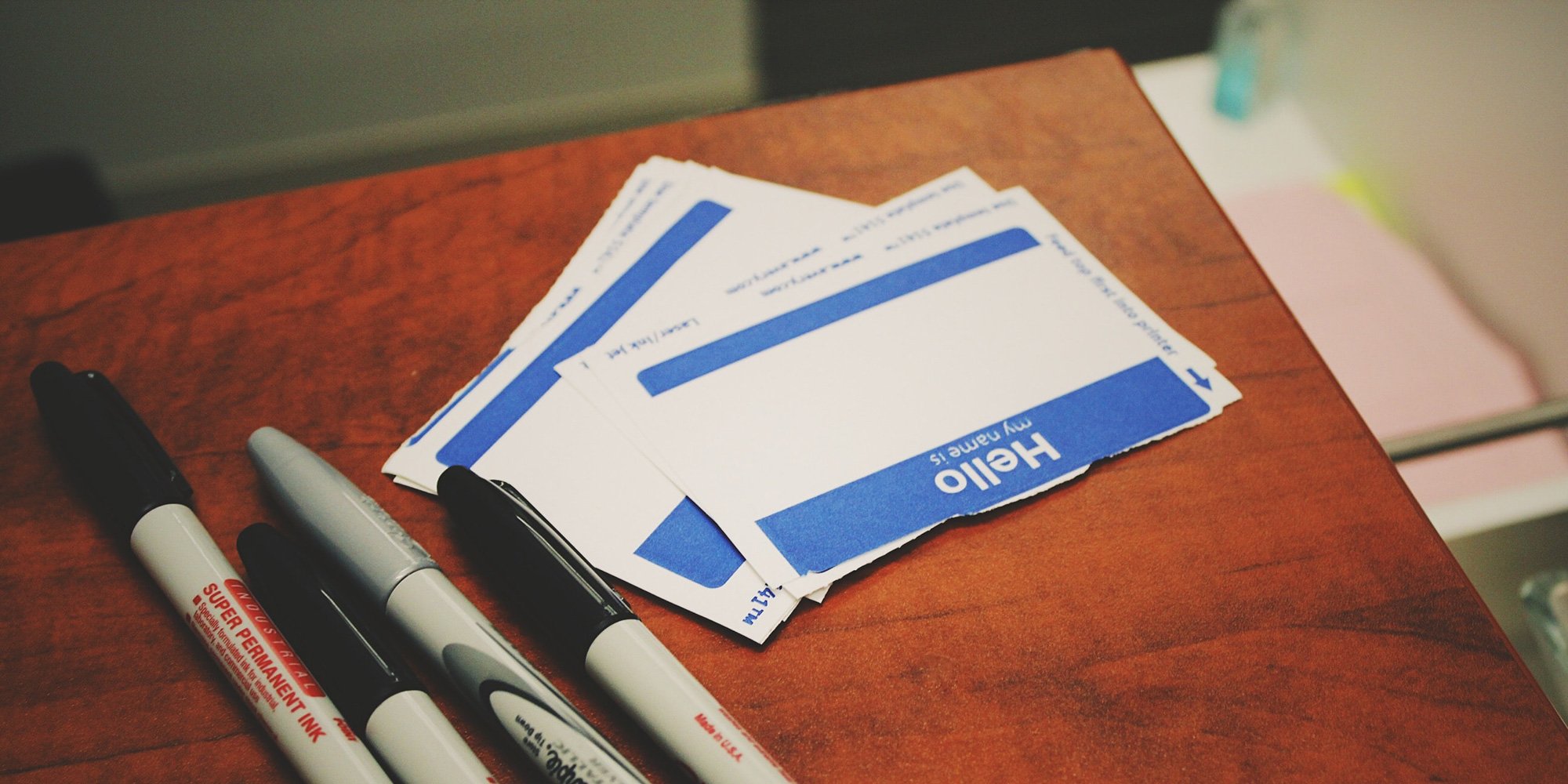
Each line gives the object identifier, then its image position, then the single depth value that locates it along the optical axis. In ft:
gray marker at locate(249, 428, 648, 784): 1.22
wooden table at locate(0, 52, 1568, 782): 1.31
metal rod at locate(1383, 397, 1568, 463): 2.68
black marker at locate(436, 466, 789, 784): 1.23
